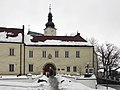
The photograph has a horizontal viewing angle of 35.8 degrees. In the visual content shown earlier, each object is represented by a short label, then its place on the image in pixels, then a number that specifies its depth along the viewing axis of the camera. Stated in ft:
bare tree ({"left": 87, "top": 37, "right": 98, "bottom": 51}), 155.62
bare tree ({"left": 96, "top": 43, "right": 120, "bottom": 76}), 142.49
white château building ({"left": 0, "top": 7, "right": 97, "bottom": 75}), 93.64
